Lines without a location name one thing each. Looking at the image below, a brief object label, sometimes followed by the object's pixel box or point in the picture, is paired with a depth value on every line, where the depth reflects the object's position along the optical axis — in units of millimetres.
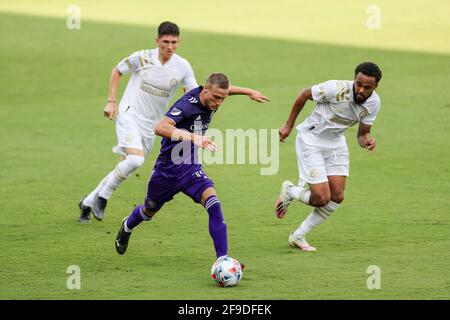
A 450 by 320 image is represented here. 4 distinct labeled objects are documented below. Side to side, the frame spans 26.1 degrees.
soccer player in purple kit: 10133
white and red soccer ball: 9727
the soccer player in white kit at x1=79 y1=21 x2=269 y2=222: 12734
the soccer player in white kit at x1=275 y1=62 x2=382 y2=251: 11445
